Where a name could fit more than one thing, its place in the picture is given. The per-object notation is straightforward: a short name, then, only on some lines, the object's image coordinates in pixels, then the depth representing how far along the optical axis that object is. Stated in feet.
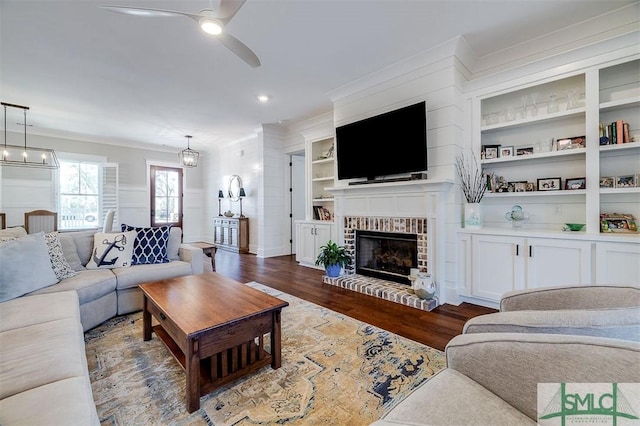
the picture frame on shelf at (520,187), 9.82
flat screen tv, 10.47
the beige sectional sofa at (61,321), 3.06
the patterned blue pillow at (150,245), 9.98
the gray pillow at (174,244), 11.02
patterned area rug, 4.78
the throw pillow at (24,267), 6.48
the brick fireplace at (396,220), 10.14
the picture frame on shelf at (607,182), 8.26
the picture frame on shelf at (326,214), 16.83
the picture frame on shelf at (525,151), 9.88
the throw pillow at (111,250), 9.44
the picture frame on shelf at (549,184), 9.23
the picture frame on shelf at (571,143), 8.78
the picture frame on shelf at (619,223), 8.08
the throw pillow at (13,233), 7.84
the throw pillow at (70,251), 8.91
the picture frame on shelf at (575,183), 8.82
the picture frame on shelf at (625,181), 7.93
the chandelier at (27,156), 14.02
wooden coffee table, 4.93
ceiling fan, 5.87
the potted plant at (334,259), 12.90
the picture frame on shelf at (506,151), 10.01
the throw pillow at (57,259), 7.84
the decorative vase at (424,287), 9.64
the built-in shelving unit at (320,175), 17.46
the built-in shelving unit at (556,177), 7.93
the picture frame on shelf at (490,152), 10.18
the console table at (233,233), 21.29
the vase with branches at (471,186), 10.19
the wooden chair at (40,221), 16.42
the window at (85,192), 19.97
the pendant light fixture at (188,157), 19.44
